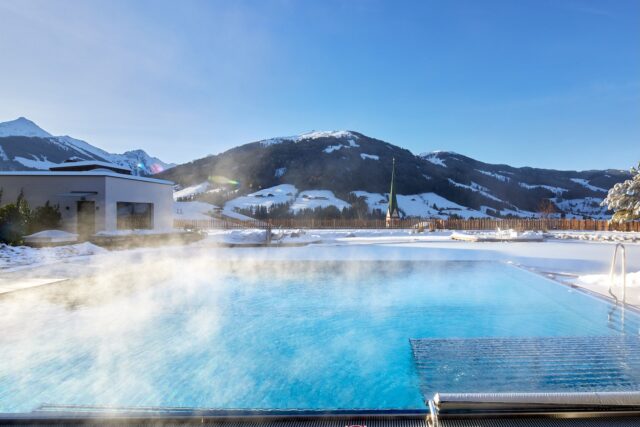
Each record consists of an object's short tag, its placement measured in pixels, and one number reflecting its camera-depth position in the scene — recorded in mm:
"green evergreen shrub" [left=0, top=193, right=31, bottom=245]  9070
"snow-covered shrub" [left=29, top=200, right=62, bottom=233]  11211
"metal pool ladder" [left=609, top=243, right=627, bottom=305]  4423
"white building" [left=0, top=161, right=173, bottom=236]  12742
